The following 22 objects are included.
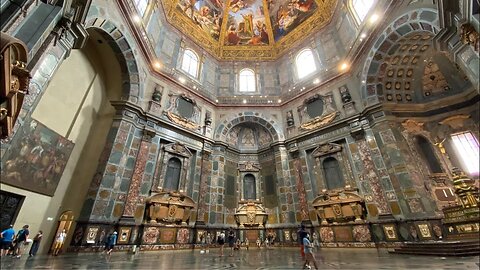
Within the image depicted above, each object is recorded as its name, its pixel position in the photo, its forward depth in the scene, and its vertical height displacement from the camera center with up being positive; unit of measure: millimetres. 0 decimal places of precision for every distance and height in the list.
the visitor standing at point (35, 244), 7836 -88
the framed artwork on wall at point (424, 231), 9093 +350
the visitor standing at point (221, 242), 9281 -40
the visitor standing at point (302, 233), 6416 +207
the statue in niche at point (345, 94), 13672 +8483
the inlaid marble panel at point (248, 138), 17281 +7496
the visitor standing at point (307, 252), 4660 -225
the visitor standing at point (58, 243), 7996 -43
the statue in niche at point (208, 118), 15690 +8147
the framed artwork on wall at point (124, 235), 9634 +262
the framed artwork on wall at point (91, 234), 8758 +278
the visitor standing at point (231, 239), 9706 +82
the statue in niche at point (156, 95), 13359 +8171
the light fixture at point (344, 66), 14258 +10430
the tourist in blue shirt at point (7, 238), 6445 +107
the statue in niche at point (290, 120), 15939 +8132
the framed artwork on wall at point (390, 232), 9896 +343
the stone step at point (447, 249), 6367 -246
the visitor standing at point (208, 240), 12308 +54
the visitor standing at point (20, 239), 7066 +87
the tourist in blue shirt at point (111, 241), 8477 -1
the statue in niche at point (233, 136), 16797 +7505
